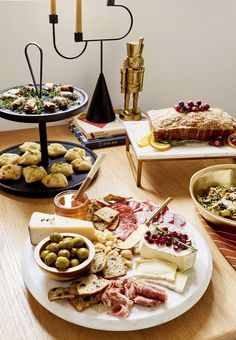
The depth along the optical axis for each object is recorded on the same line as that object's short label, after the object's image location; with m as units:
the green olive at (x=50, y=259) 0.78
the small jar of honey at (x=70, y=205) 0.98
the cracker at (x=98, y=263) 0.82
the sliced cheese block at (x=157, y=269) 0.81
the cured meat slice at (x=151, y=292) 0.77
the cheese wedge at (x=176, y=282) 0.80
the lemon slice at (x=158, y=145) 1.21
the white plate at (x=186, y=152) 1.19
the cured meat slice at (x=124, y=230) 0.95
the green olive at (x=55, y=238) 0.82
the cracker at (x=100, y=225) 0.98
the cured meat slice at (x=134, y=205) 1.05
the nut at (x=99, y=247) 0.90
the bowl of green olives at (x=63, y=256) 0.77
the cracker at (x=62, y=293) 0.76
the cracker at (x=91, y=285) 0.77
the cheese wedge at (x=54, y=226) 0.88
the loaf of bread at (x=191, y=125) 1.24
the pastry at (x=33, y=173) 1.16
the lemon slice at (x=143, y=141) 1.23
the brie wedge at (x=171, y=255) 0.82
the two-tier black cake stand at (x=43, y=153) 1.07
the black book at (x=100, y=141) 1.42
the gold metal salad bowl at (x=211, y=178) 1.08
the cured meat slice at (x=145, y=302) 0.76
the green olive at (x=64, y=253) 0.78
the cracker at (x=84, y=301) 0.75
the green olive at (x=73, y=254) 0.80
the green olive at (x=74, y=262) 0.78
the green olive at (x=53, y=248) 0.80
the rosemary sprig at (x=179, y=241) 0.83
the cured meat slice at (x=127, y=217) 1.00
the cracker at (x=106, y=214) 0.99
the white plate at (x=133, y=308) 0.73
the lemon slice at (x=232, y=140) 1.25
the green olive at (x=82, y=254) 0.79
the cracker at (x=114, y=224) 0.98
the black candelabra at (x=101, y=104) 1.50
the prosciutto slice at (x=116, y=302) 0.75
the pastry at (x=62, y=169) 1.19
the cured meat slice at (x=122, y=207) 1.04
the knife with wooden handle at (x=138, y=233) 0.91
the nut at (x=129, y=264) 0.87
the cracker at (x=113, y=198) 1.09
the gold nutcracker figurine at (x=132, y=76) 1.42
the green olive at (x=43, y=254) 0.80
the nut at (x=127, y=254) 0.88
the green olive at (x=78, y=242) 0.81
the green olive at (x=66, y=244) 0.80
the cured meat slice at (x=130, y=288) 0.78
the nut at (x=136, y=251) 0.90
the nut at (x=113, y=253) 0.88
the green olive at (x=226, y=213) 0.98
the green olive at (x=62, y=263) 0.77
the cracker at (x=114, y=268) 0.83
